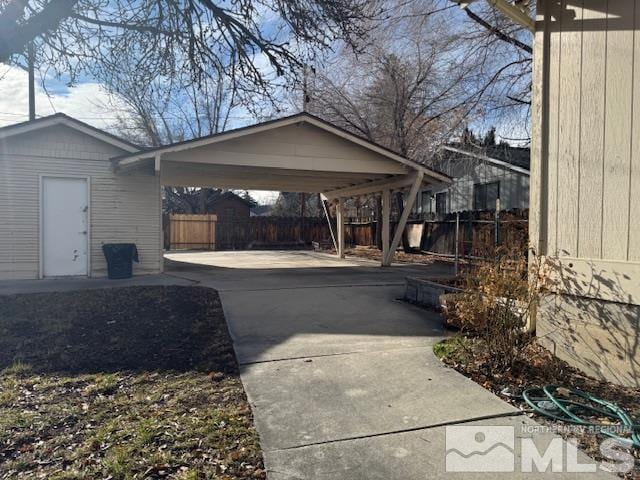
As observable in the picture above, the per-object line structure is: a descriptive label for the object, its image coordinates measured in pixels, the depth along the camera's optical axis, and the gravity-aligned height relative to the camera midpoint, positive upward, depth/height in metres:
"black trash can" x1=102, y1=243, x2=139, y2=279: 10.19 -0.71
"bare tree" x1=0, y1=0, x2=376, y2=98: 6.47 +3.04
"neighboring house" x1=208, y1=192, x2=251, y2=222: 34.47 +1.98
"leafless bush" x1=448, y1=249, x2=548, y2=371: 4.03 -0.69
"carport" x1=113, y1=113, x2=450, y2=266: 10.47 +1.80
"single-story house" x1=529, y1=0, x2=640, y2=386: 3.67 +0.50
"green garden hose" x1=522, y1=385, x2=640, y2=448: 2.96 -1.31
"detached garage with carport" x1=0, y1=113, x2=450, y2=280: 9.73 +1.39
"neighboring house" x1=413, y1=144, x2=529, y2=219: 15.54 +2.34
